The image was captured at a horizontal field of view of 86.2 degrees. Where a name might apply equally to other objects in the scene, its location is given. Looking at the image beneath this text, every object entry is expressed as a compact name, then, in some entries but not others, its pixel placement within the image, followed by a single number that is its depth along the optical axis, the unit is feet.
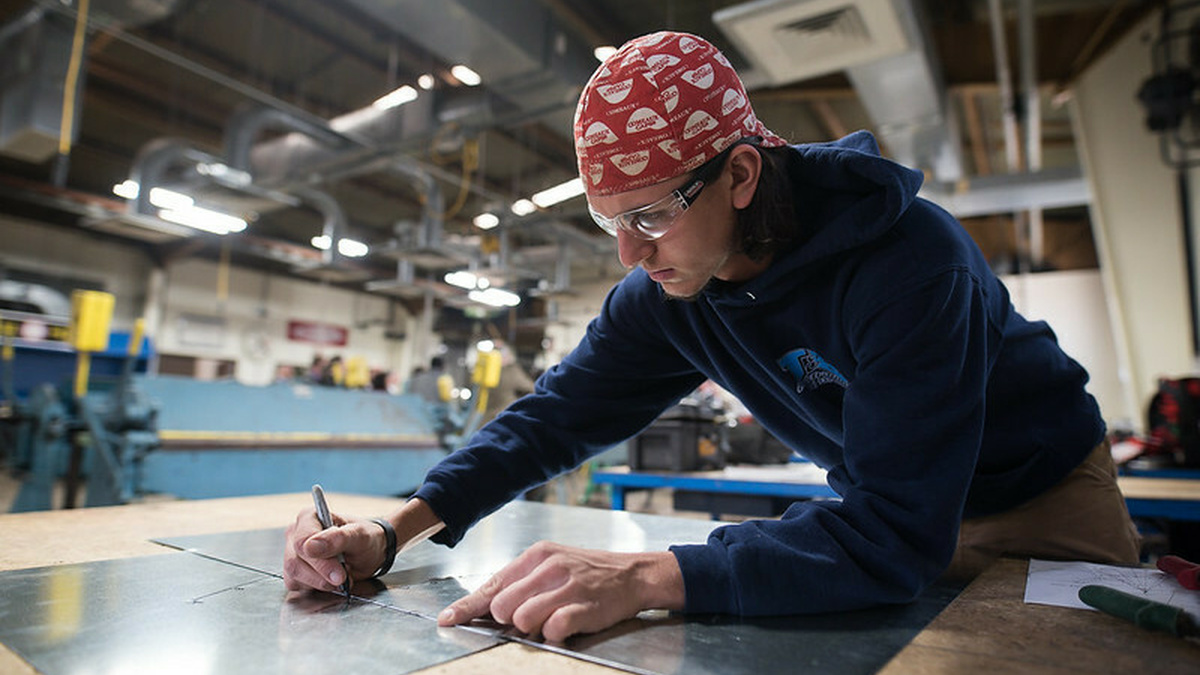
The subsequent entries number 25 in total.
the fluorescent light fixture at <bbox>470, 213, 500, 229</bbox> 19.91
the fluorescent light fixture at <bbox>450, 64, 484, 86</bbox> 13.82
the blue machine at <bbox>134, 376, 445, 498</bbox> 11.79
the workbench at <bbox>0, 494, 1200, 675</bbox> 1.77
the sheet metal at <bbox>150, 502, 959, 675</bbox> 1.86
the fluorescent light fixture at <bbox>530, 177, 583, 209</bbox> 18.75
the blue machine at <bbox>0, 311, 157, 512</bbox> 10.92
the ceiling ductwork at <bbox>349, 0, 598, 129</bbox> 10.24
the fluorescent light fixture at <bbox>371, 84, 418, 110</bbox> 15.73
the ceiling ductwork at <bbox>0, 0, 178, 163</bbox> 12.03
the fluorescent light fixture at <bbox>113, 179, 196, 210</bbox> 15.10
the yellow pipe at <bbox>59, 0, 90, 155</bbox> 11.79
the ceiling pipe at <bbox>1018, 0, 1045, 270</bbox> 11.66
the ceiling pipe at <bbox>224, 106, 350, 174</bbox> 15.69
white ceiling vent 8.87
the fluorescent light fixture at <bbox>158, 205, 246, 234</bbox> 15.58
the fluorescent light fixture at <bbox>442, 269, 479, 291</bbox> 19.42
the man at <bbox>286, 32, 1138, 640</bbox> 2.25
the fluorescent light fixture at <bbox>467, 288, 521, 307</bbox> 20.17
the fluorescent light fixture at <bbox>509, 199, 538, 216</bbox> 23.76
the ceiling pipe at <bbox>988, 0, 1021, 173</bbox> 11.67
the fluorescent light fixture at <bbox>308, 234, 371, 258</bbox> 19.95
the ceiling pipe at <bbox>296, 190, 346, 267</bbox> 19.62
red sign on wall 42.19
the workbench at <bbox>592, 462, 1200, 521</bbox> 6.41
